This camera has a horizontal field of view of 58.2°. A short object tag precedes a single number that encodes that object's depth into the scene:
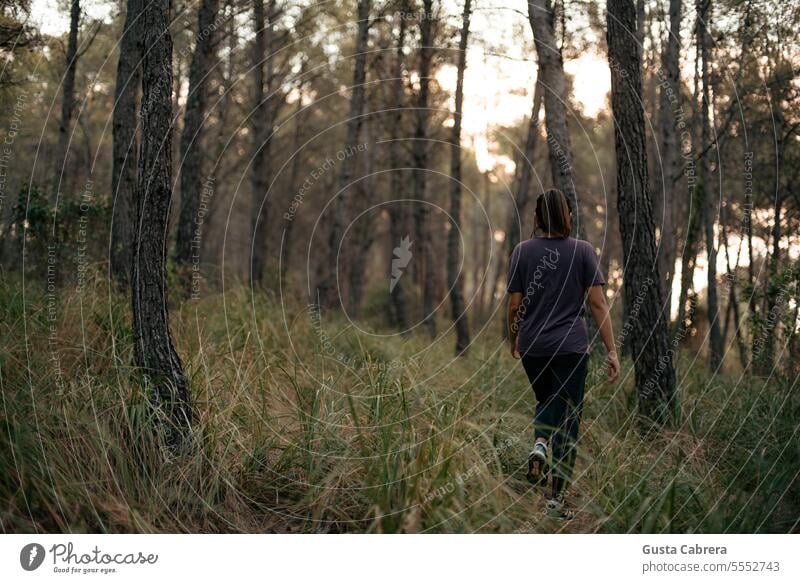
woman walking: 4.98
